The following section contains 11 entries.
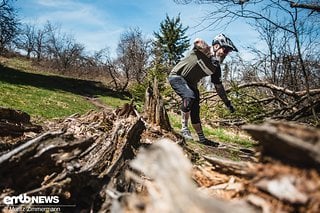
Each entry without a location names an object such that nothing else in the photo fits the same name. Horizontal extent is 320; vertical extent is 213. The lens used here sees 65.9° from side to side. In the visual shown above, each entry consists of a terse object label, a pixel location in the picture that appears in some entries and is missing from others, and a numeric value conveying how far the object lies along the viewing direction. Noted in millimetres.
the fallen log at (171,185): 680
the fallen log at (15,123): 2396
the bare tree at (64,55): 39269
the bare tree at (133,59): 31231
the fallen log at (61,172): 1420
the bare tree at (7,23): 20514
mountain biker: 3966
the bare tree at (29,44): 48314
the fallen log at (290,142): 835
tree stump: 3854
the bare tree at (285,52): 4399
